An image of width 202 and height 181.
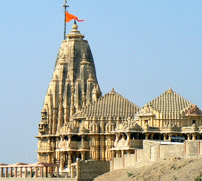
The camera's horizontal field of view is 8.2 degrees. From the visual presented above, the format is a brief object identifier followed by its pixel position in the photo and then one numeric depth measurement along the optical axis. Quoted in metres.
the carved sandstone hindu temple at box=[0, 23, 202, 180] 160.25
